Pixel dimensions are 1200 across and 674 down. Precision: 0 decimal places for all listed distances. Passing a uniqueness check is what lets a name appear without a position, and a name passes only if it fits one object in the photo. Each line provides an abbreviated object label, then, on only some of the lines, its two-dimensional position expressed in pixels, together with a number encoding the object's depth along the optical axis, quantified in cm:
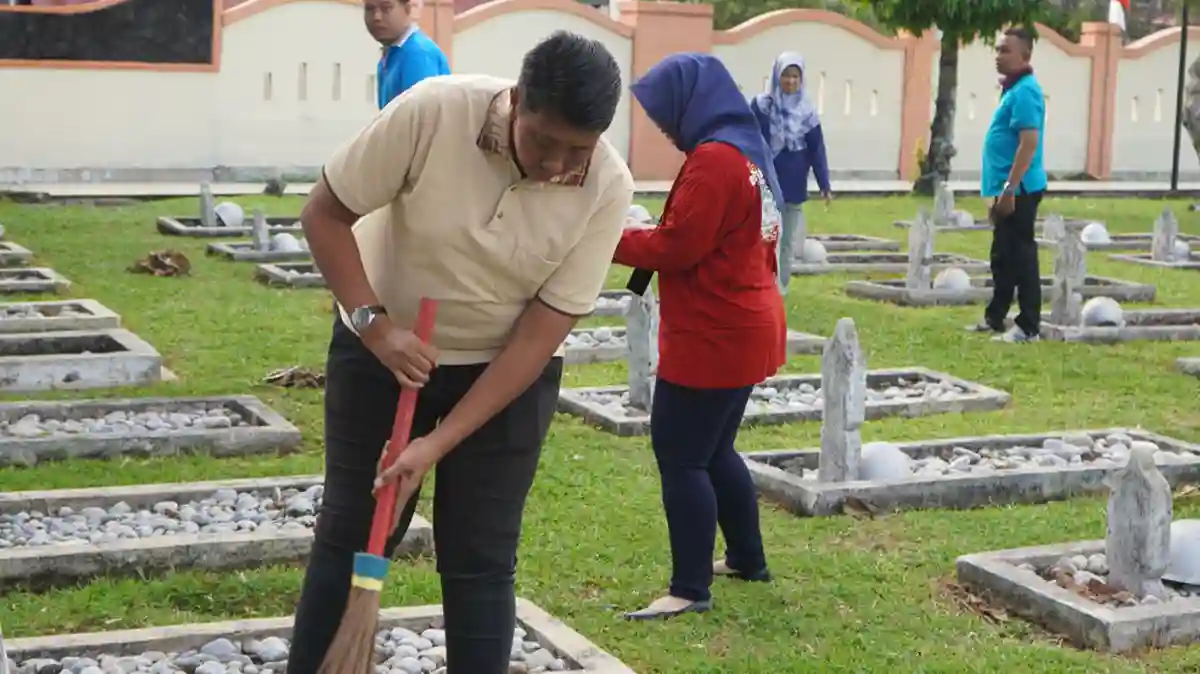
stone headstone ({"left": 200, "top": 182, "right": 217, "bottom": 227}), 1617
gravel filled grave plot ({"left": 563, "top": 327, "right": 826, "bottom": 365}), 957
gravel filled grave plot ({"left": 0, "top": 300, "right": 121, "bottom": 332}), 955
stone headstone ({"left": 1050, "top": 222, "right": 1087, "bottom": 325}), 1087
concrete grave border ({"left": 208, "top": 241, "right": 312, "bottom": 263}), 1388
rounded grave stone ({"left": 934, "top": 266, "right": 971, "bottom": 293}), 1273
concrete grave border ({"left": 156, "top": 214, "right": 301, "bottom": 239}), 1565
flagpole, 2483
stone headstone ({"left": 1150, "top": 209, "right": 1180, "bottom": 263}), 1580
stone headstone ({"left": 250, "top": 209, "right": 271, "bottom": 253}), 1414
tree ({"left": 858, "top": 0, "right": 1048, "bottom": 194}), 2077
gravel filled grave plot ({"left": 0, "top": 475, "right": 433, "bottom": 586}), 531
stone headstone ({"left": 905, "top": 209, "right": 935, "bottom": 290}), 1264
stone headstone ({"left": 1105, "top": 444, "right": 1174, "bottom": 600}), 514
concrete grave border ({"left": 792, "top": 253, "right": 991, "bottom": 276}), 1426
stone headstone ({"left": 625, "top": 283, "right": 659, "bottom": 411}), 796
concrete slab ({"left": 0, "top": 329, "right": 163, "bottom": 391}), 832
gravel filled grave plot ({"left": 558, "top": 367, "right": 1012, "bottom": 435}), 794
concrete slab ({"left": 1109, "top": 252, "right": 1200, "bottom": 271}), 1535
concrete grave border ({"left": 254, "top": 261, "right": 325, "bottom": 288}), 1242
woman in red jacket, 489
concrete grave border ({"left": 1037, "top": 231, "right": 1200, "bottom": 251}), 1682
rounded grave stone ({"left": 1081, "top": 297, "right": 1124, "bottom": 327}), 1096
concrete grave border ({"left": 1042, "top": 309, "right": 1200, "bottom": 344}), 1066
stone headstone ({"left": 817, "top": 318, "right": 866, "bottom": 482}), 650
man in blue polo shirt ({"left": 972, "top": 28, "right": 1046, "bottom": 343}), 986
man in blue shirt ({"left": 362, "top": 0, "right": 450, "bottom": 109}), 723
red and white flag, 2800
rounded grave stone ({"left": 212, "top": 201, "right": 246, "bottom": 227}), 1612
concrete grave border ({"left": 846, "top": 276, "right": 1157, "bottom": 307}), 1243
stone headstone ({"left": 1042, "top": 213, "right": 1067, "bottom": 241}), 1410
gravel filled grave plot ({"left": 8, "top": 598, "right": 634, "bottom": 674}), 441
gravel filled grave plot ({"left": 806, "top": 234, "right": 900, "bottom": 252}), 1612
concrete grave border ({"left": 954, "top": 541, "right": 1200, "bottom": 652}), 493
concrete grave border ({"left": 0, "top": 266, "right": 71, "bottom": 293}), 1152
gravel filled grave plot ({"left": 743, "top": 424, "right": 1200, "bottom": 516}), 647
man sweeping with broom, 323
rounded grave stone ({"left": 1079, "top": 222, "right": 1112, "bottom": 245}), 1708
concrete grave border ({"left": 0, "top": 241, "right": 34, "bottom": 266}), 1320
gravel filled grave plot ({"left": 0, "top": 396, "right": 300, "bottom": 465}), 689
